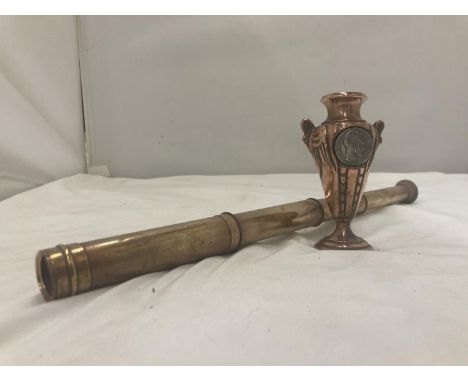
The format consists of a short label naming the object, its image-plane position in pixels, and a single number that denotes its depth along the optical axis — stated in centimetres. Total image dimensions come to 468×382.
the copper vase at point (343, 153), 26
